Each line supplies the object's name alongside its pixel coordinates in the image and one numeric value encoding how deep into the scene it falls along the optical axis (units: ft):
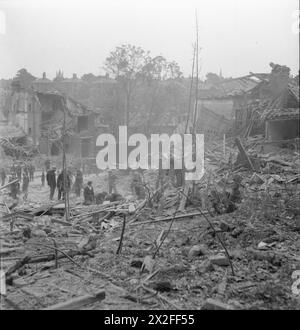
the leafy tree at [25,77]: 123.33
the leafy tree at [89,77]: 202.92
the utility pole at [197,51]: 45.76
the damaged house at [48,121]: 108.47
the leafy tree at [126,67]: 110.40
